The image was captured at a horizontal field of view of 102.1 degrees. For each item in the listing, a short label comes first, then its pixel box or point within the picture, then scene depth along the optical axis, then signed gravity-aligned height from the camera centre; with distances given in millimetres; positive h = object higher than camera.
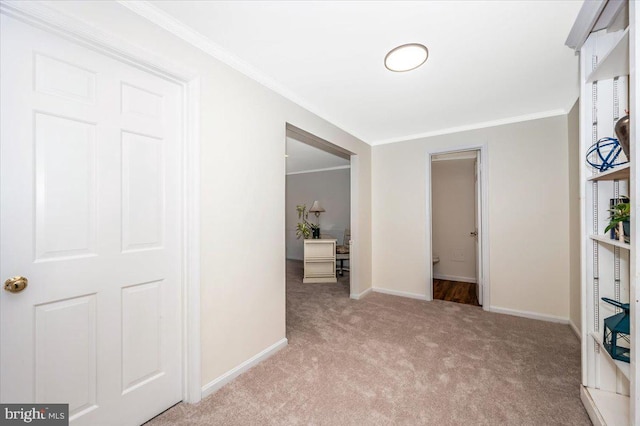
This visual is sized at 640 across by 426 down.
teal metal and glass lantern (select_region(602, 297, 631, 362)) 1324 -647
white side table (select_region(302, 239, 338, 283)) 4902 -869
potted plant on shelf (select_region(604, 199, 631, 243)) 1325 -47
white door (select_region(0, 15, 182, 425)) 1110 -84
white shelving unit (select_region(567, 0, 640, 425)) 1457 -18
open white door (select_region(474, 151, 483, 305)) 3404 -116
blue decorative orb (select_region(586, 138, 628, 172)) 1448 +345
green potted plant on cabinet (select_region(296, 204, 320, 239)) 5324 -303
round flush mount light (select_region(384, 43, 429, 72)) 1815 +1156
